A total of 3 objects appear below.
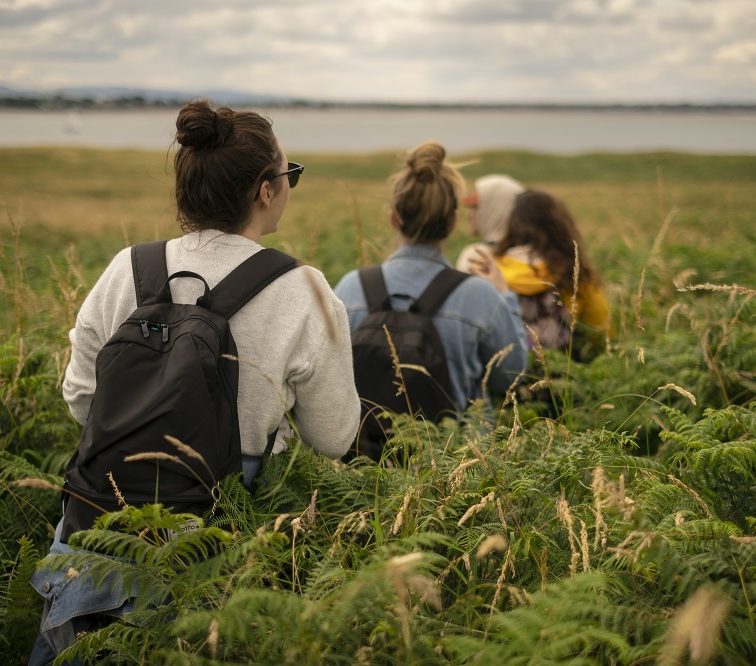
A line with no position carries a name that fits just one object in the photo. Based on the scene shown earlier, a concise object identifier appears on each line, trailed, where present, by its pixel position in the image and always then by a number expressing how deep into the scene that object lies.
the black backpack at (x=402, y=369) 4.18
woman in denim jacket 4.48
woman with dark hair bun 2.75
